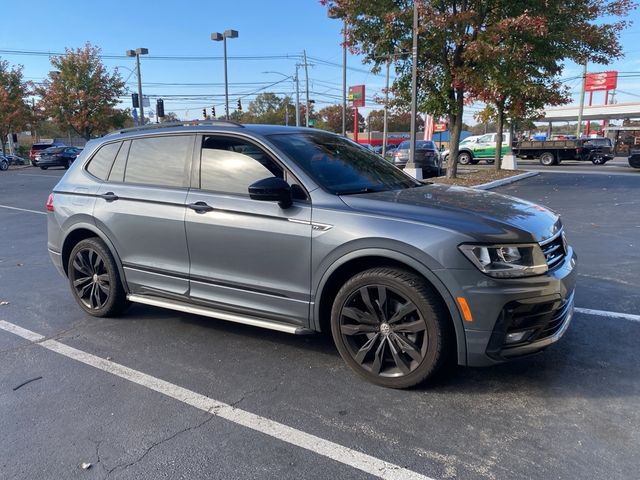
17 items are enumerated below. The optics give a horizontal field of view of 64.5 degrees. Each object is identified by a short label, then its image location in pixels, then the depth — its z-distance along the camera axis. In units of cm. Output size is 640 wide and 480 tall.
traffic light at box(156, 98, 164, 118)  2907
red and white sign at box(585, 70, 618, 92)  6362
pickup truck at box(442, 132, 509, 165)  3095
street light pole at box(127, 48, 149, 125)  2917
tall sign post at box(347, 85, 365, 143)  3680
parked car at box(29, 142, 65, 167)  3780
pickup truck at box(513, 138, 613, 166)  2947
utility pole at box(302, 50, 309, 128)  5342
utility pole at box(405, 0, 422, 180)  1402
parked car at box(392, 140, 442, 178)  1989
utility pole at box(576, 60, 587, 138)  4854
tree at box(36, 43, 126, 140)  3962
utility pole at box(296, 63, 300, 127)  4185
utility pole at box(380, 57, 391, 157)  1862
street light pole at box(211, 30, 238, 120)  2769
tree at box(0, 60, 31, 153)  4171
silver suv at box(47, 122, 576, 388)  310
